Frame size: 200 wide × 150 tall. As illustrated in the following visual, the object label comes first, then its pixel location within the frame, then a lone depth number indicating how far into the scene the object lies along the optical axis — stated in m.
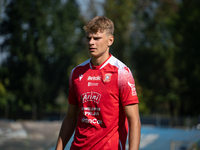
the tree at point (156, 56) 45.41
